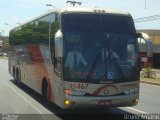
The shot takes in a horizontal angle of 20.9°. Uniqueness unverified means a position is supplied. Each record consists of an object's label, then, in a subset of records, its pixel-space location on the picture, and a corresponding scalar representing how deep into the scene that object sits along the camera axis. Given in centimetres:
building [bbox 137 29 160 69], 6909
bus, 1177
